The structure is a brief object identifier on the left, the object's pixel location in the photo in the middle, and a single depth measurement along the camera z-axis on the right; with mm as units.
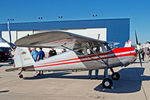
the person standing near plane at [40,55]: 10599
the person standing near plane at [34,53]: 10709
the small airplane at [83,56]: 6475
